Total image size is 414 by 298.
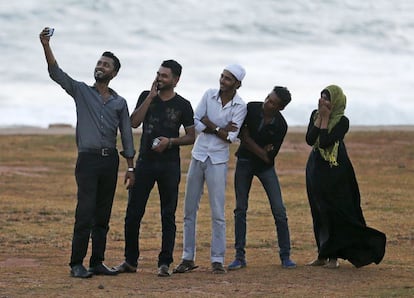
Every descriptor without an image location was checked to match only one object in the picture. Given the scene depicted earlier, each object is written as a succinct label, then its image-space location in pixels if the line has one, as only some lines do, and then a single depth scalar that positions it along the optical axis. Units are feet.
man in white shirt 63.87
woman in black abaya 66.59
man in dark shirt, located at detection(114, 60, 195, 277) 62.03
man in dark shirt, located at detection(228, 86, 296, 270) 65.87
